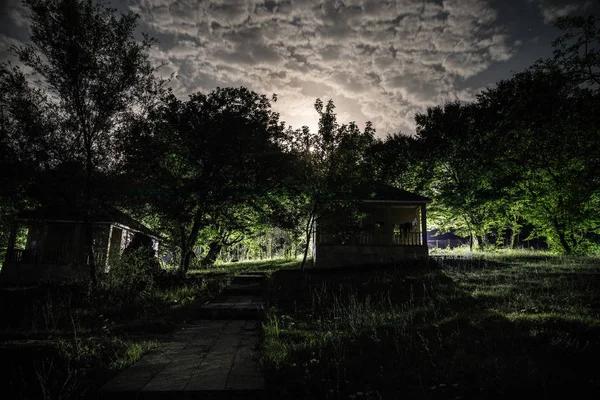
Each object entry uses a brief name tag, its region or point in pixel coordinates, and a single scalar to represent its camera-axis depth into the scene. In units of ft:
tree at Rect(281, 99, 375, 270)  45.09
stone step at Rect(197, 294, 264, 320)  26.45
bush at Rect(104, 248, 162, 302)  32.65
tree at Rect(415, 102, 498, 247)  71.05
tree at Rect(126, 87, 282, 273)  42.14
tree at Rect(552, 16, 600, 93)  33.17
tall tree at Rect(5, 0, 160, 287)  32.50
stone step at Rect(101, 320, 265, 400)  11.23
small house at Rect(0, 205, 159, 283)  59.36
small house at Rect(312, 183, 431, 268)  60.34
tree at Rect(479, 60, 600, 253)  34.06
